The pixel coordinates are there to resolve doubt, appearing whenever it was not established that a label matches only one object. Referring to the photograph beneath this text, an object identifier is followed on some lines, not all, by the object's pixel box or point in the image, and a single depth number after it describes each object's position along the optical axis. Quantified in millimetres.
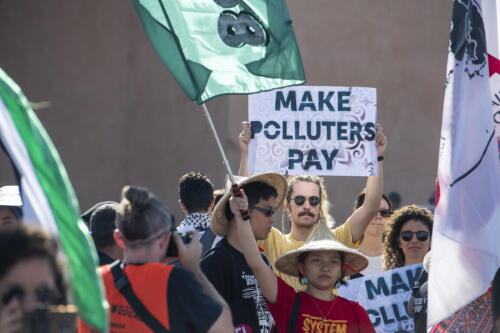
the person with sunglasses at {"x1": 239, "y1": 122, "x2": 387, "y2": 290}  12867
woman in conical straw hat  10367
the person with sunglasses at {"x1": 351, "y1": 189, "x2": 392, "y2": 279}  15711
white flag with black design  10961
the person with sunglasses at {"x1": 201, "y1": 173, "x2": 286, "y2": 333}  10312
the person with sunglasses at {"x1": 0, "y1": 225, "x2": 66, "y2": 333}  5773
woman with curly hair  13797
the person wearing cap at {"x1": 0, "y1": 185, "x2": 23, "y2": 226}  11883
